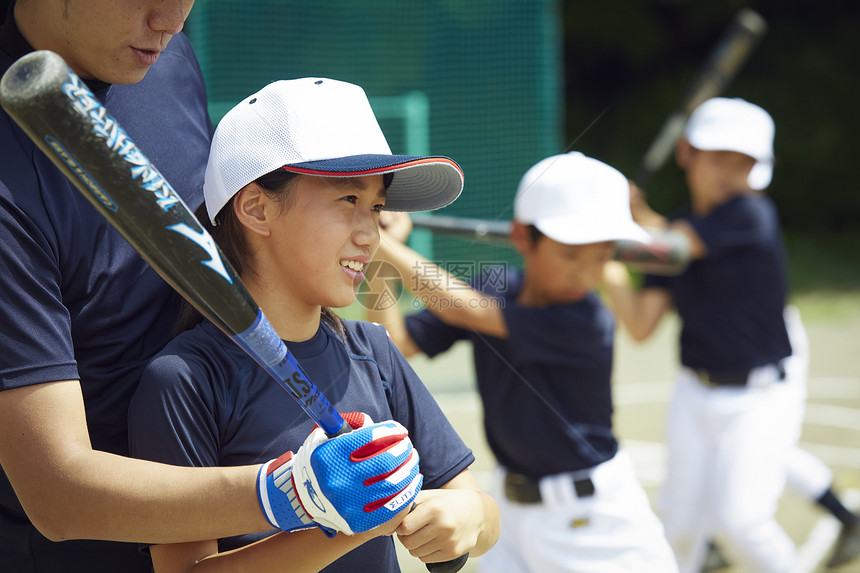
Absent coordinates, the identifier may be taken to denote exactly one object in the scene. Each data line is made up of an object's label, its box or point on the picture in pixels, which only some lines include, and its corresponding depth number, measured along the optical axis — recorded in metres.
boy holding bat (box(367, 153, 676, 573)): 3.28
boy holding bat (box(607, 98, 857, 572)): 4.27
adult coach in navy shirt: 2.42
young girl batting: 2.49
